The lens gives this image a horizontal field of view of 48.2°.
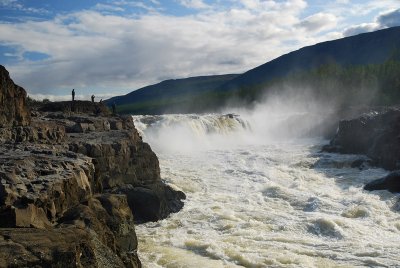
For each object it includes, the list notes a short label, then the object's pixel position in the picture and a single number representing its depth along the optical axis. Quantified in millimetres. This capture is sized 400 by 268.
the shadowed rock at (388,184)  29348
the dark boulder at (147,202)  23031
